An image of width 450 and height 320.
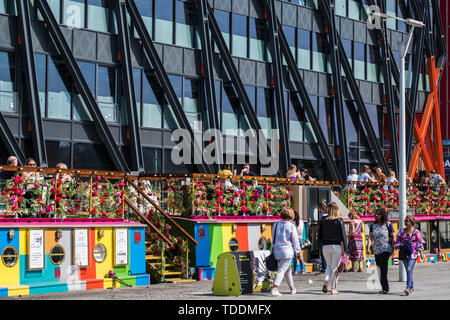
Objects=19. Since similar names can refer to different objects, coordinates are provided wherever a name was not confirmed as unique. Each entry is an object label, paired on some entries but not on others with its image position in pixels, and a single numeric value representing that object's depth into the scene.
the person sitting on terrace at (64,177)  17.31
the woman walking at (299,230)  21.11
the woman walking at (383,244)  15.91
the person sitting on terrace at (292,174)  23.59
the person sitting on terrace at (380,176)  26.46
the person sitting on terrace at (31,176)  16.74
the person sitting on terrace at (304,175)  25.65
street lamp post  20.07
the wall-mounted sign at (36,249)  16.19
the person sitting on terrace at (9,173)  16.66
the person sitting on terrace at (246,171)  23.58
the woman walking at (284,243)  15.08
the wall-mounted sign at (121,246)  17.81
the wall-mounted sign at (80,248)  17.02
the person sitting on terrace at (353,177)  26.09
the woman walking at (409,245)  15.94
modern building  28.36
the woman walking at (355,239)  22.10
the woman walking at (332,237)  15.22
